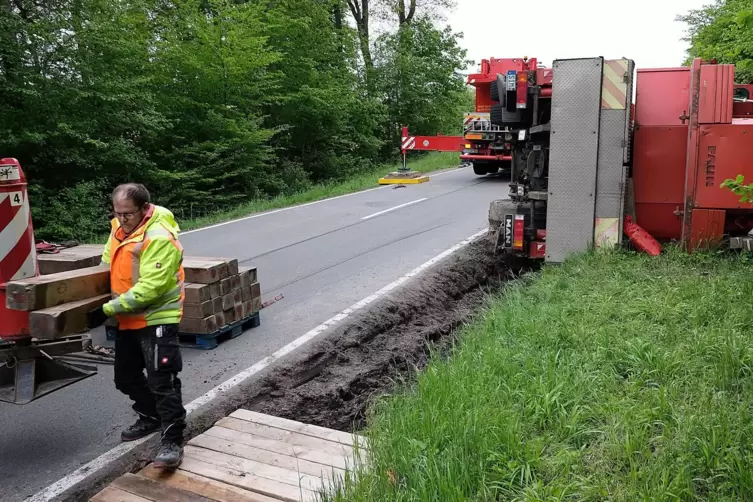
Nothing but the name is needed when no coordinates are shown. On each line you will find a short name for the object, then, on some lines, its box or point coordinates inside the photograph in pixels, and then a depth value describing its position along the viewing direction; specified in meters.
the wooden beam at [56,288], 3.80
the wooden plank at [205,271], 5.85
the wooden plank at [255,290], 6.44
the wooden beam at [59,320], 3.76
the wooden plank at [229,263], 6.14
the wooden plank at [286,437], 3.88
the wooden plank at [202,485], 3.40
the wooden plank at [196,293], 5.71
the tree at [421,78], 30.00
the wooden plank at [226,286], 6.00
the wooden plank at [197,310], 5.72
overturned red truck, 6.65
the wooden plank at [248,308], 6.29
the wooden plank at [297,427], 4.03
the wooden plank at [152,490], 3.40
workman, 3.80
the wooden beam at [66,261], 6.21
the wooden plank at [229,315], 6.03
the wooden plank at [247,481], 3.38
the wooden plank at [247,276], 6.31
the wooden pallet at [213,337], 5.84
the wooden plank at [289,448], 3.74
